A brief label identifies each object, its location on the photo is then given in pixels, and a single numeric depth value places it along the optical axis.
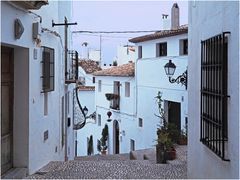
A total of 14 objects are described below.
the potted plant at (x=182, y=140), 15.21
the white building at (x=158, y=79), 18.25
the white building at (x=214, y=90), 4.22
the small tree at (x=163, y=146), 11.73
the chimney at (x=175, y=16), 22.65
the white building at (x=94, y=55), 50.78
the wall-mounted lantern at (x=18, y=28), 6.61
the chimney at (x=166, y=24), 22.91
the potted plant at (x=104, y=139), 29.03
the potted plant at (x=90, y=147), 33.80
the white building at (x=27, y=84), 6.86
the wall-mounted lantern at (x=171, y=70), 14.13
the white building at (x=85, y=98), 36.91
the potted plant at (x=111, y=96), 27.23
